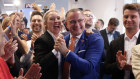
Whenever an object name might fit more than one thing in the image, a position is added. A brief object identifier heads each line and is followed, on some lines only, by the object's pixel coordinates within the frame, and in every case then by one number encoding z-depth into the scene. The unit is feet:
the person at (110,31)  13.02
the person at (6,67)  3.50
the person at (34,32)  6.72
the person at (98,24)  19.08
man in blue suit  4.49
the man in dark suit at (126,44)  5.33
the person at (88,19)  9.03
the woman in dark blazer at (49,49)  4.92
